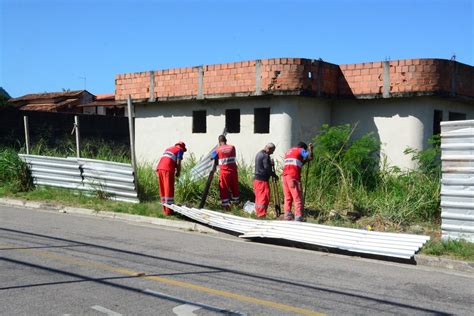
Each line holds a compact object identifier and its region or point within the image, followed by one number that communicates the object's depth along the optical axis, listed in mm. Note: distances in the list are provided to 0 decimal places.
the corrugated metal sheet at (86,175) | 14086
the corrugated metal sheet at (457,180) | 9492
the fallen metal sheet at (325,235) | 9055
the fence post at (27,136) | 16391
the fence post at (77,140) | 15255
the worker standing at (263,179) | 12445
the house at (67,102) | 38625
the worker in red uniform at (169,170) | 12680
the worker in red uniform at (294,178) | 11586
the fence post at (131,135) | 13414
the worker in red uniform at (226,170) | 13109
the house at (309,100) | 14992
